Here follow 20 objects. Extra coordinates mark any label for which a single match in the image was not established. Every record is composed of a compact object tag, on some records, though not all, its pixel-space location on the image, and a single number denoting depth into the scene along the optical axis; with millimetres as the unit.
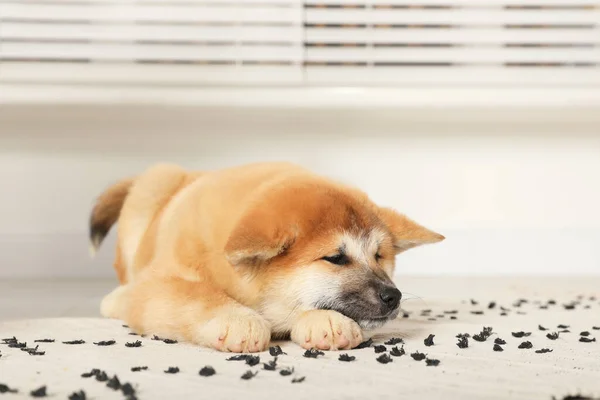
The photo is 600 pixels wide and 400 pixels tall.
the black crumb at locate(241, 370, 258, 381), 1202
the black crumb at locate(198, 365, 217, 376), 1214
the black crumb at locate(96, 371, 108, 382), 1199
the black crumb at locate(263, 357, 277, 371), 1226
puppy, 1306
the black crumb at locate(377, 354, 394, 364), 1256
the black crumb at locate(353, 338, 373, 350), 1323
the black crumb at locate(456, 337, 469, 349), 1322
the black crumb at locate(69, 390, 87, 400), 1152
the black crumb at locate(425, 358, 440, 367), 1249
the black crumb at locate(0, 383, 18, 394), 1174
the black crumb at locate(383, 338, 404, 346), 1341
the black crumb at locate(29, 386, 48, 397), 1163
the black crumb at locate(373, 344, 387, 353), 1302
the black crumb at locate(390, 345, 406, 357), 1284
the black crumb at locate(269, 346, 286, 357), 1281
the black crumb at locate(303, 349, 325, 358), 1277
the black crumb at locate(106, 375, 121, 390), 1177
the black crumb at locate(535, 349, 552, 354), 1304
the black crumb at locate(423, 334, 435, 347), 1333
